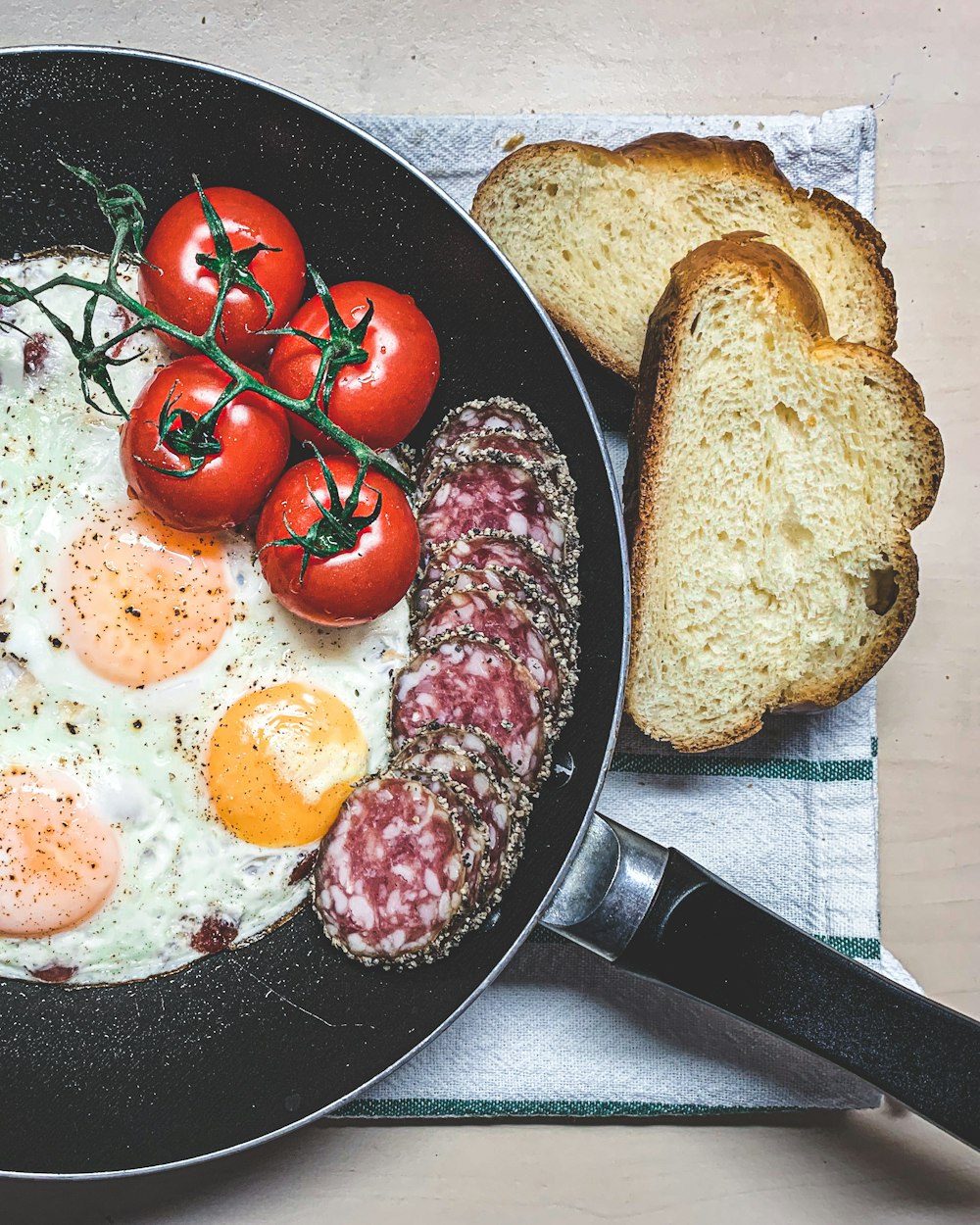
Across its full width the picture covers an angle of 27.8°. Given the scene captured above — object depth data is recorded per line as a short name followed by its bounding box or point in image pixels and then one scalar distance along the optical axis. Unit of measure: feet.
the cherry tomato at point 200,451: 1.57
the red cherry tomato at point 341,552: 1.58
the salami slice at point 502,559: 1.64
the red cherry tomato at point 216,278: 1.58
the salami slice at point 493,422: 1.67
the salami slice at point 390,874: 1.58
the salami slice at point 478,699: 1.62
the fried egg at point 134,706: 1.66
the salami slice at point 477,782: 1.60
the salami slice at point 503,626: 1.63
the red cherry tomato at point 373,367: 1.59
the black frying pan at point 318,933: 1.64
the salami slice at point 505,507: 1.65
